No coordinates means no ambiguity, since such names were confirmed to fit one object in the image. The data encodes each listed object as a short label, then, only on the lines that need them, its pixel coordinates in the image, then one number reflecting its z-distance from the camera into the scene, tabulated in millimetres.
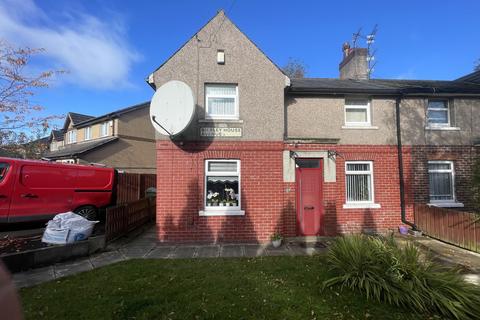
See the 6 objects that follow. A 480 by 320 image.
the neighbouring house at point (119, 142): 21438
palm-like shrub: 4363
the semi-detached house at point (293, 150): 9344
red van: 9062
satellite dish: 8656
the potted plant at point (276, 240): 8789
